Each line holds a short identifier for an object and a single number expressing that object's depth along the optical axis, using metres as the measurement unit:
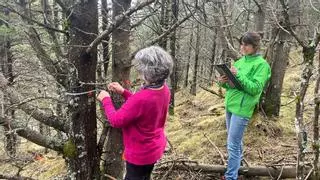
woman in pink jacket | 2.11
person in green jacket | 3.06
